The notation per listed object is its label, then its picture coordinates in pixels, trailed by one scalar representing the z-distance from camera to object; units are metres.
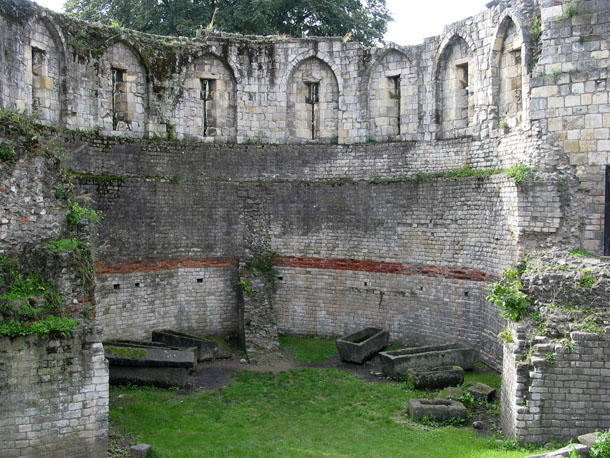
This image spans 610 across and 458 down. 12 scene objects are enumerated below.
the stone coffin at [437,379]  12.45
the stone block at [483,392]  11.58
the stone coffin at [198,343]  14.74
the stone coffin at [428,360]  13.32
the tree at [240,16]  22.62
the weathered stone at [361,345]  14.51
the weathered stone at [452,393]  11.53
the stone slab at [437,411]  10.77
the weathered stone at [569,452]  8.00
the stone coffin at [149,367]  12.58
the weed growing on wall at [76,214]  9.84
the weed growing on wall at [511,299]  10.23
